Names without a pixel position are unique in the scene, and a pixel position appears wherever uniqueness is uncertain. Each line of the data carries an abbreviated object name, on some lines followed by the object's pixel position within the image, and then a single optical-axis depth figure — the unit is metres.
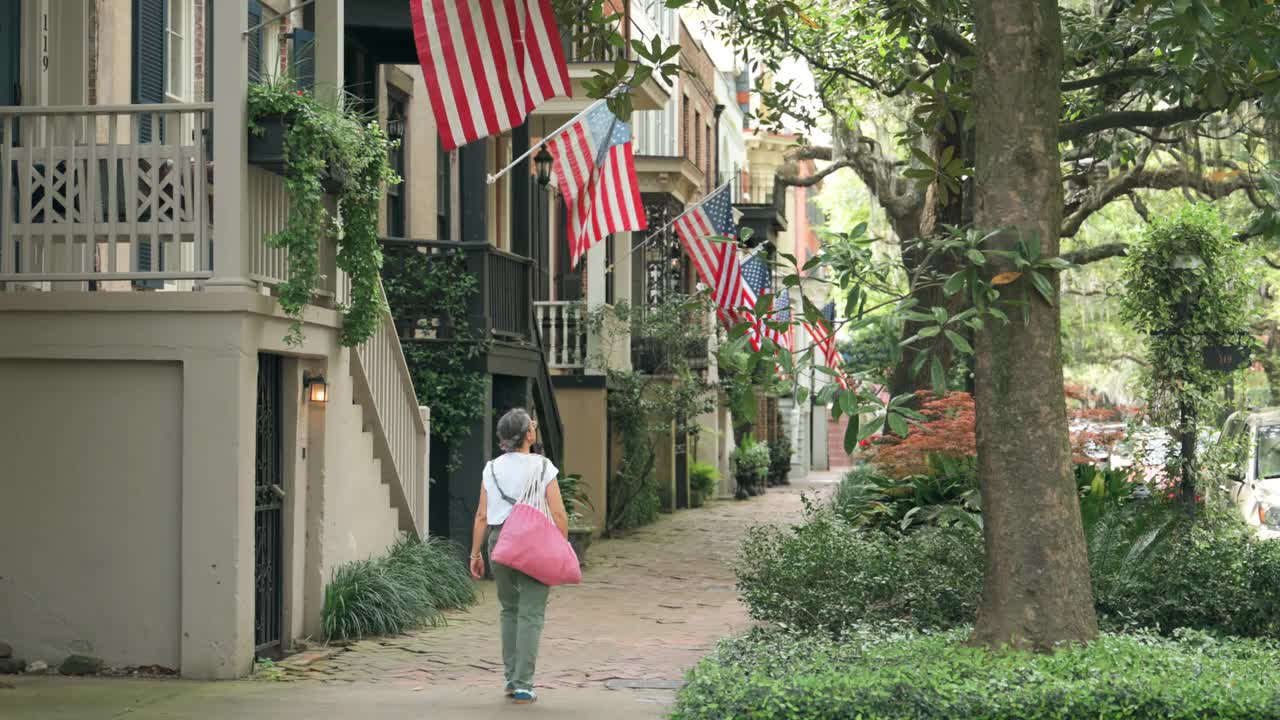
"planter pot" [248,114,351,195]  10.63
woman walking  9.56
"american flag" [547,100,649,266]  17.59
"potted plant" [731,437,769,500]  35.53
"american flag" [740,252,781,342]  24.44
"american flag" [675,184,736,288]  21.56
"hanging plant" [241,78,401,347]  10.64
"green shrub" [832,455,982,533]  15.05
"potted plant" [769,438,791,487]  41.84
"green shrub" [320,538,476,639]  12.12
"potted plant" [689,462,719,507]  31.75
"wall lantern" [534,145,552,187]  20.03
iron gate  11.15
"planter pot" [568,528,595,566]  18.34
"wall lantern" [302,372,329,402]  11.91
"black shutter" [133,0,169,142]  13.30
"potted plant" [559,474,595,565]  17.89
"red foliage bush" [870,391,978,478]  16.09
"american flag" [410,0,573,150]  10.73
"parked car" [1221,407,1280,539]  15.39
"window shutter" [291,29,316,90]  15.70
